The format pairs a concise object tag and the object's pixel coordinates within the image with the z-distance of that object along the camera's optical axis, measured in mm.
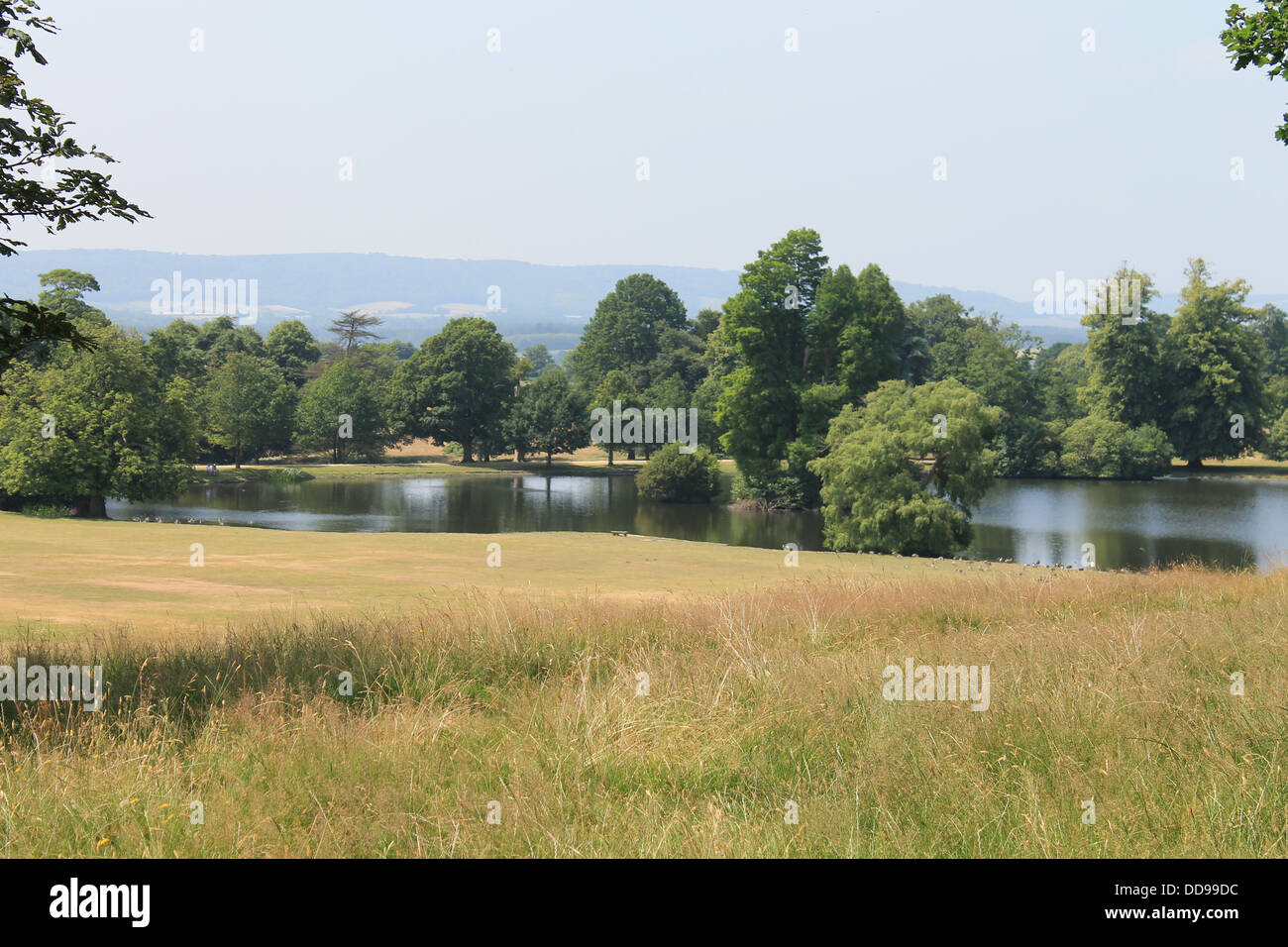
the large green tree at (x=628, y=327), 121062
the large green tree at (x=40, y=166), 7363
